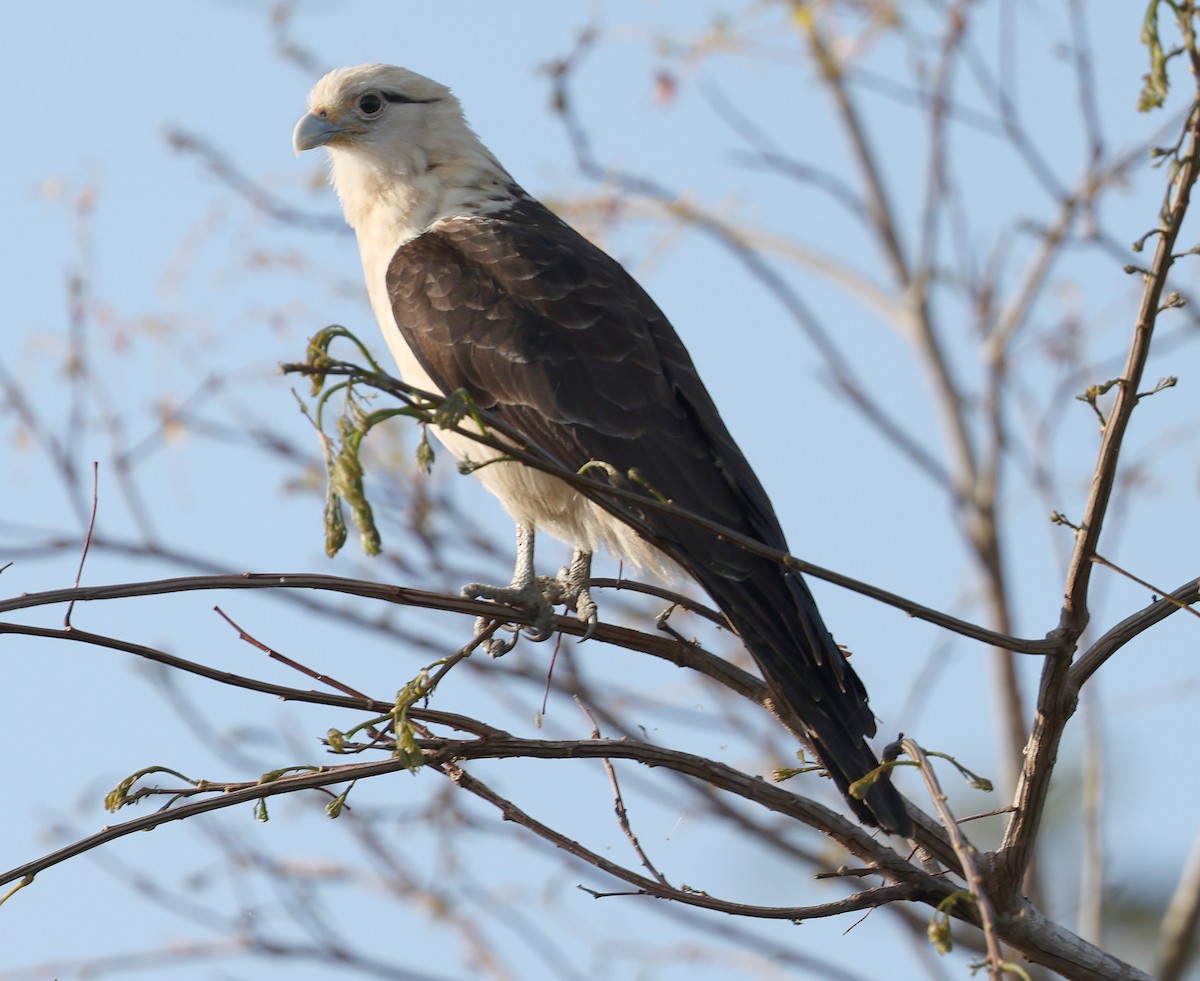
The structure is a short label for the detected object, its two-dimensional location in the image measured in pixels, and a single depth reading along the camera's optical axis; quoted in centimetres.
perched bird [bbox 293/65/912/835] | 717
